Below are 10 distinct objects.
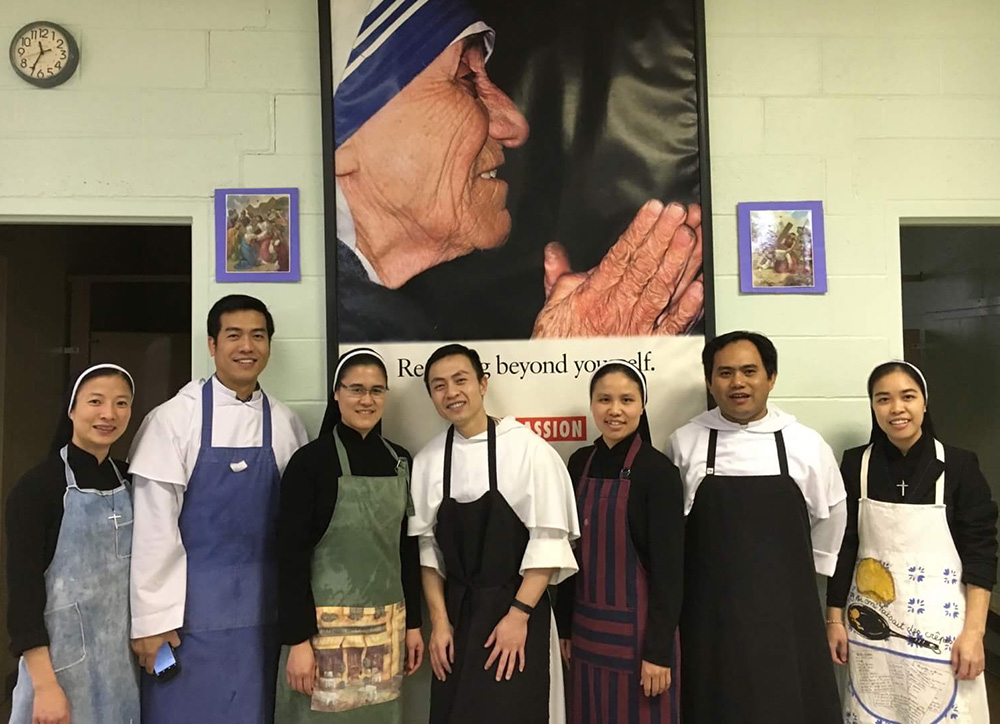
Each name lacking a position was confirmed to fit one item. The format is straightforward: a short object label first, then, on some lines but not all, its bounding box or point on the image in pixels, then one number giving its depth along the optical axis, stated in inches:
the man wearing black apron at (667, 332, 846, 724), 66.5
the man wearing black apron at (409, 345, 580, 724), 64.2
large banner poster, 81.2
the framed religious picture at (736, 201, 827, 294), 83.6
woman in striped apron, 64.7
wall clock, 80.7
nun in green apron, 64.0
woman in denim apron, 58.6
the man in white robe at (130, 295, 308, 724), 64.1
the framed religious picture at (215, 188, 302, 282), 81.1
